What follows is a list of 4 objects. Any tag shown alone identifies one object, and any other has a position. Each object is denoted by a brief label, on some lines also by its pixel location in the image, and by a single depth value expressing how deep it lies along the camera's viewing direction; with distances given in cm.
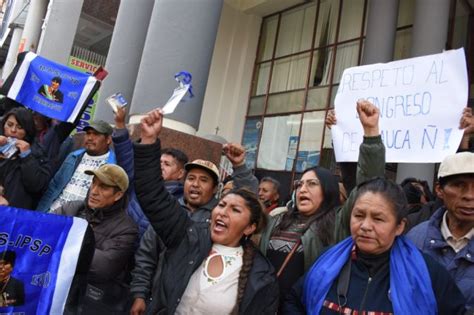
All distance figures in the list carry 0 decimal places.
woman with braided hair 235
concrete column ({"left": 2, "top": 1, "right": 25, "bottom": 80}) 2002
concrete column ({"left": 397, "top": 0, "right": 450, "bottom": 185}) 830
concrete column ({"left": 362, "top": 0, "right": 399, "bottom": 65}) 938
